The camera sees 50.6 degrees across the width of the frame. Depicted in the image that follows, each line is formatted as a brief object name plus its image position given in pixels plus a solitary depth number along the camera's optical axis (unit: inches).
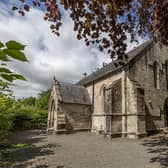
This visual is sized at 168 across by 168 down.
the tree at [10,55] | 36.0
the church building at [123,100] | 649.6
